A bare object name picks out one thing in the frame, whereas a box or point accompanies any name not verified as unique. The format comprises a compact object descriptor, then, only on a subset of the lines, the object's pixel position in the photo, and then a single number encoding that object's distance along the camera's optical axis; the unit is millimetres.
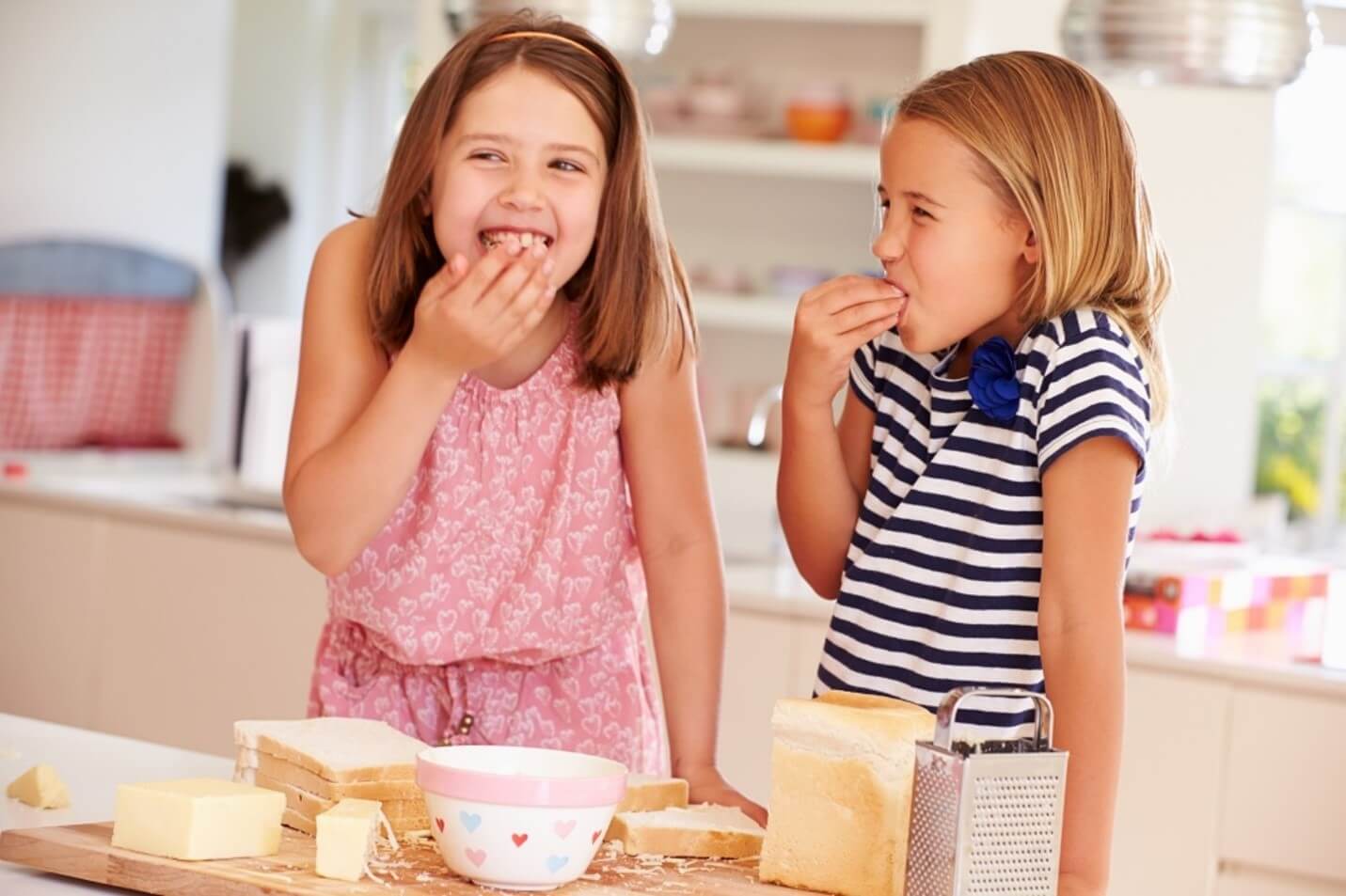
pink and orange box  3676
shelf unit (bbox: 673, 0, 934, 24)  5585
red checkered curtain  5400
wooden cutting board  2079
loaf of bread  2092
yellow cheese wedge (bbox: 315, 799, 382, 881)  2084
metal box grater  2018
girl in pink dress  2486
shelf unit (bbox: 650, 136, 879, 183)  5657
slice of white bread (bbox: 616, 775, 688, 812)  2245
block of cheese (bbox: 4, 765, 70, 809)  2279
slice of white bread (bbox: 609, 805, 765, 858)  2201
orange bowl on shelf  5760
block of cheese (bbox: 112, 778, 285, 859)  2110
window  6893
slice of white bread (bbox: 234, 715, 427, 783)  2208
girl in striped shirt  2256
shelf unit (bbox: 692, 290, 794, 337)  5772
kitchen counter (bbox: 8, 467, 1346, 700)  3374
